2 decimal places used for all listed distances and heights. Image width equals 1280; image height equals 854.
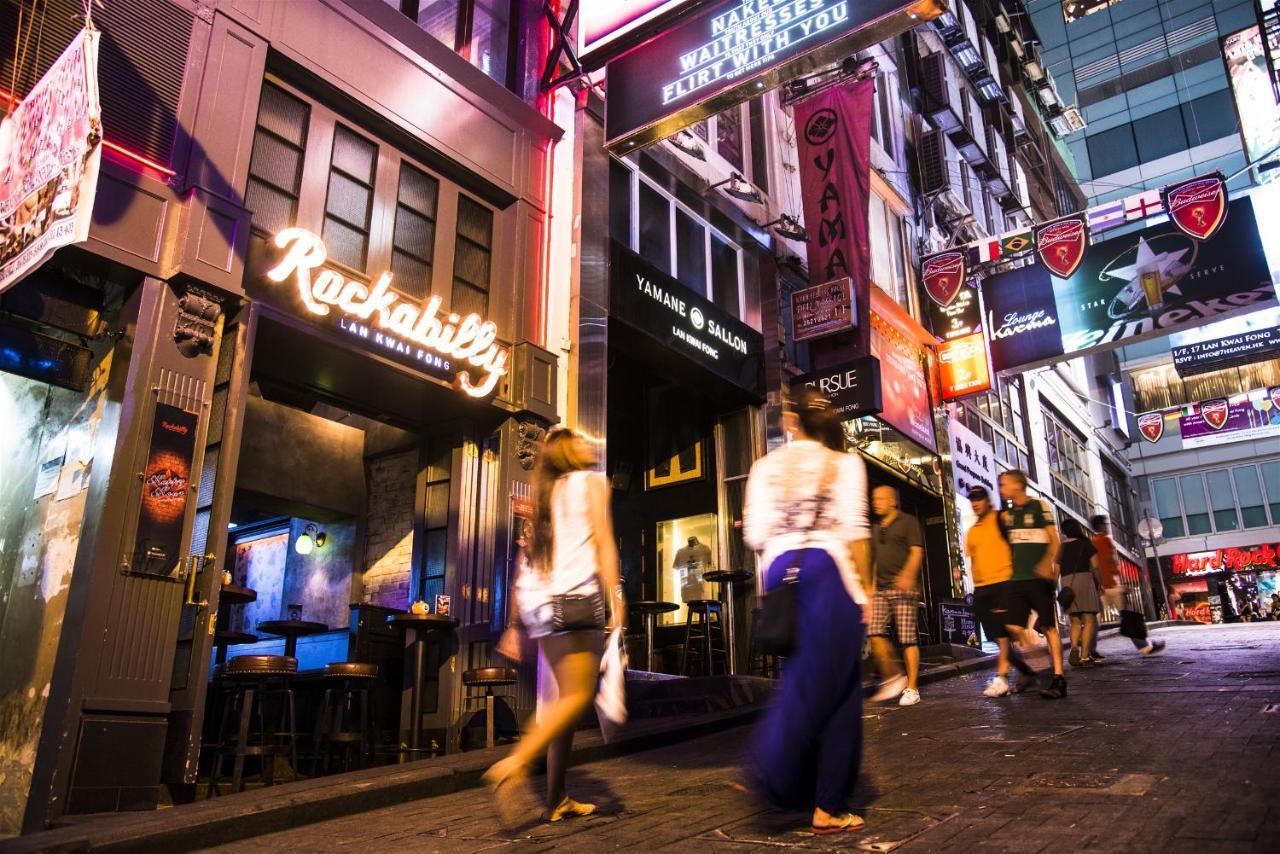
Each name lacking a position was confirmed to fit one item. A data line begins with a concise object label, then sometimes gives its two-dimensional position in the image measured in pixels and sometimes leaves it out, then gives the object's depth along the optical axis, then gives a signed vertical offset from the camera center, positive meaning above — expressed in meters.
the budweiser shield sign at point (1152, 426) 34.44 +8.65
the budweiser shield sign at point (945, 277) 21.05 +8.83
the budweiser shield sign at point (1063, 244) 17.52 +7.94
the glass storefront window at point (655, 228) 14.14 +6.81
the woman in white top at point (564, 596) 4.43 +0.36
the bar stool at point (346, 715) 8.08 -0.41
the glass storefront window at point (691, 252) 14.98 +6.80
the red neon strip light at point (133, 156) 7.51 +4.43
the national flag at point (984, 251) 19.97 +9.03
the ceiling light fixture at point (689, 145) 15.13 +8.66
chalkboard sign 18.95 +0.78
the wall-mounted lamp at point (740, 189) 16.11 +8.49
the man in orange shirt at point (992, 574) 8.63 +0.81
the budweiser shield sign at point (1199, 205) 16.41 +8.09
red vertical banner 16.41 +8.59
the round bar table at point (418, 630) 8.61 +0.39
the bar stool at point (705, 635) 12.77 +0.46
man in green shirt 8.52 +0.81
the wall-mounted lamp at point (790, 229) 17.35 +8.23
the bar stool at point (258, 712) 7.27 -0.35
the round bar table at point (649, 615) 11.66 +0.73
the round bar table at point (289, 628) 8.41 +0.42
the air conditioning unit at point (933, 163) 24.14 +13.11
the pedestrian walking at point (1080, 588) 10.73 +0.82
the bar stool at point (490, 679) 8.64 -0.09
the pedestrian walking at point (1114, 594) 11.41 +0.80
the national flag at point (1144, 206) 17.23 +8.42
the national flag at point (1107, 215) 17.14 +8.31
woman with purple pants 3.85 +0.19
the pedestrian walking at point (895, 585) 8.95 +0.76
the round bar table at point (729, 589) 13.09 +1.21
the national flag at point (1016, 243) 18.44 +8.46
